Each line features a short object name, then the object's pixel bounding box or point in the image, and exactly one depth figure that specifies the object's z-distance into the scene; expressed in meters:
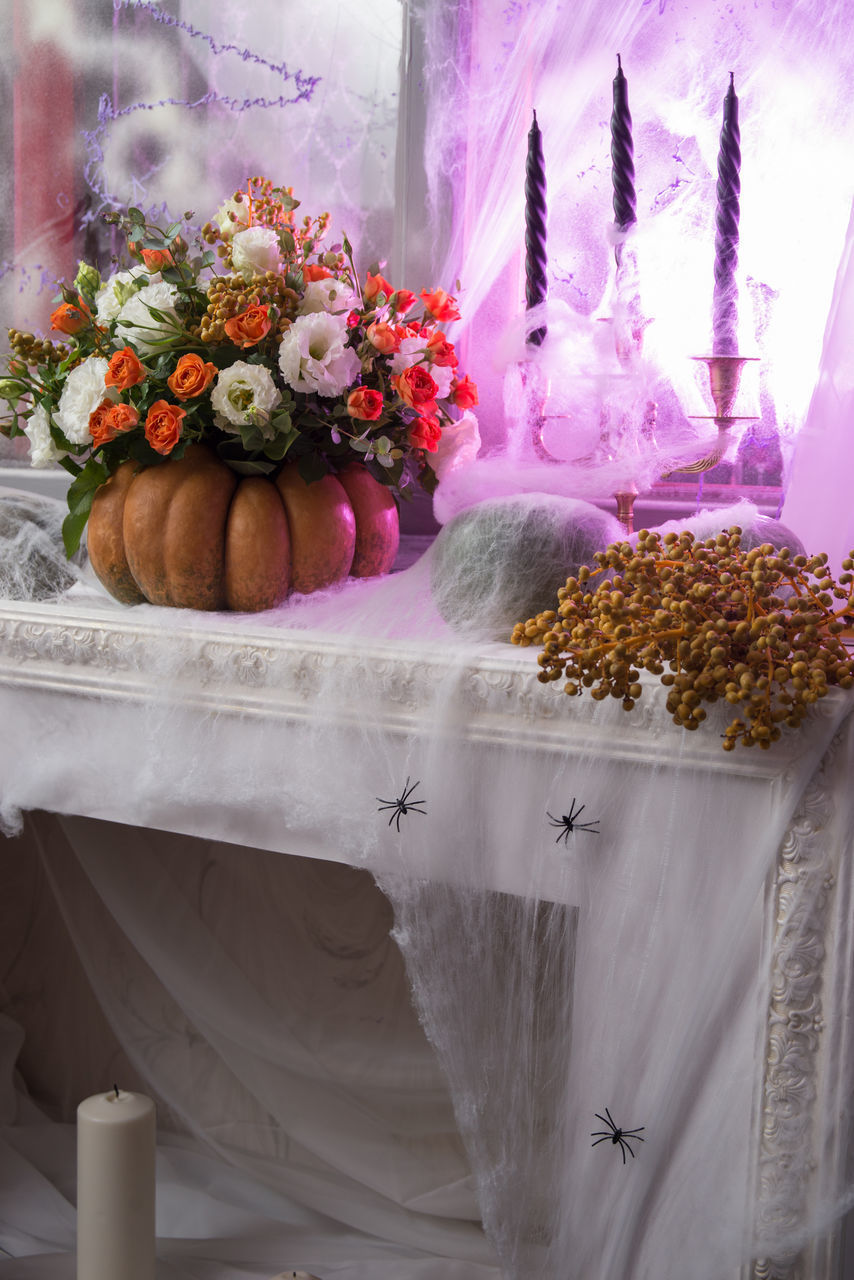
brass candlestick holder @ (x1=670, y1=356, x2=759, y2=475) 1.05
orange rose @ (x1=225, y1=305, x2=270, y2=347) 1.04
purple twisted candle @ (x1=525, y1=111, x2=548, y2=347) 1.12
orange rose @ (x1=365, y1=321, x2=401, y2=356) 1.10
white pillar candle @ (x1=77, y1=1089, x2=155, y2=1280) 1.14
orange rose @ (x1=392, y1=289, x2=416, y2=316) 1.17
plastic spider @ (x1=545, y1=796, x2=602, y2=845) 0.87
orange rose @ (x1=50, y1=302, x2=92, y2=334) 1.16
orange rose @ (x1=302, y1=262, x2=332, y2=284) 1.14
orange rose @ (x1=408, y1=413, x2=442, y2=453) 1.11
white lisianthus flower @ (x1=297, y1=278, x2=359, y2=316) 1.12
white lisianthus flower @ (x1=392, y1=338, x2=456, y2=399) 1.13
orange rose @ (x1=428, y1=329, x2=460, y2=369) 1.13
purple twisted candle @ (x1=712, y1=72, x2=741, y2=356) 1.00
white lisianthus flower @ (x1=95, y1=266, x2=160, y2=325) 1.13
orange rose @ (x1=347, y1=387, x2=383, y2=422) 1.06
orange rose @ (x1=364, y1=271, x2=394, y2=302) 1.15
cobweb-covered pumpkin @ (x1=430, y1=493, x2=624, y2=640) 0.95
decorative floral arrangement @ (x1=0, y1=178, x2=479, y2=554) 1.05
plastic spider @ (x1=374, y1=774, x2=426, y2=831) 0.93
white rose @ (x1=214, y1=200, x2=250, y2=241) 1.17
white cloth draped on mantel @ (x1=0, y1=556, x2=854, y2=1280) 0.81
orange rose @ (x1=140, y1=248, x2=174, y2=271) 1.12
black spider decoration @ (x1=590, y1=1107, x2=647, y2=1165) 0.87
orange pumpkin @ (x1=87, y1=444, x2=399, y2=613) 1.05
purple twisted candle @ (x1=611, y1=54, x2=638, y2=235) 1.05
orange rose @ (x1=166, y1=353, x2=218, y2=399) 1.04
